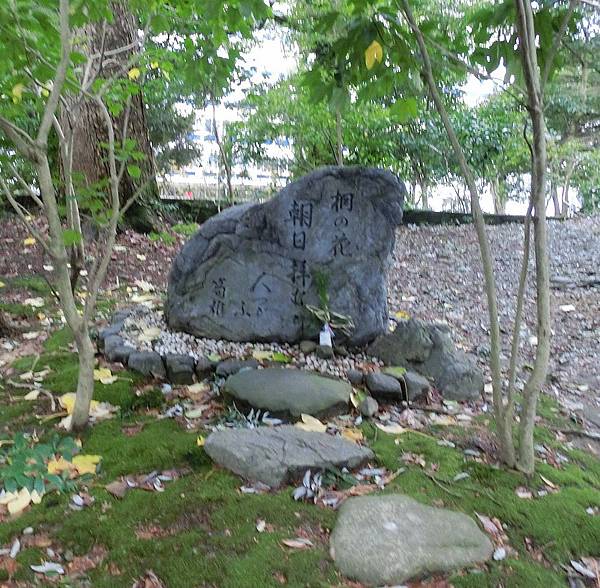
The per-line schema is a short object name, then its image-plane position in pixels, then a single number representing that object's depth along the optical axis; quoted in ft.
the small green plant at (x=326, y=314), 15.48
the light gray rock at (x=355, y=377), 14.05
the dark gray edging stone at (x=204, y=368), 14.02
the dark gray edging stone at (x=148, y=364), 13.98
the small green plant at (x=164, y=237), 15.16
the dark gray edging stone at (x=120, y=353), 14.48
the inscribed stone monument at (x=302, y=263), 15.78
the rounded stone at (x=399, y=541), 7.23
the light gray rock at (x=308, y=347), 15.32
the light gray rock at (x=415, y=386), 13.61
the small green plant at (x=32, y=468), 7.56
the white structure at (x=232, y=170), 41.29
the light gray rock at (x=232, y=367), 13.85
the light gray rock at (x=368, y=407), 12.49
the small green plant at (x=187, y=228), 16.75
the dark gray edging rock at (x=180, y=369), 13.80
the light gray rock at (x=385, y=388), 13.39
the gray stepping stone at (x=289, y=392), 11.99
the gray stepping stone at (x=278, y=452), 9.45
